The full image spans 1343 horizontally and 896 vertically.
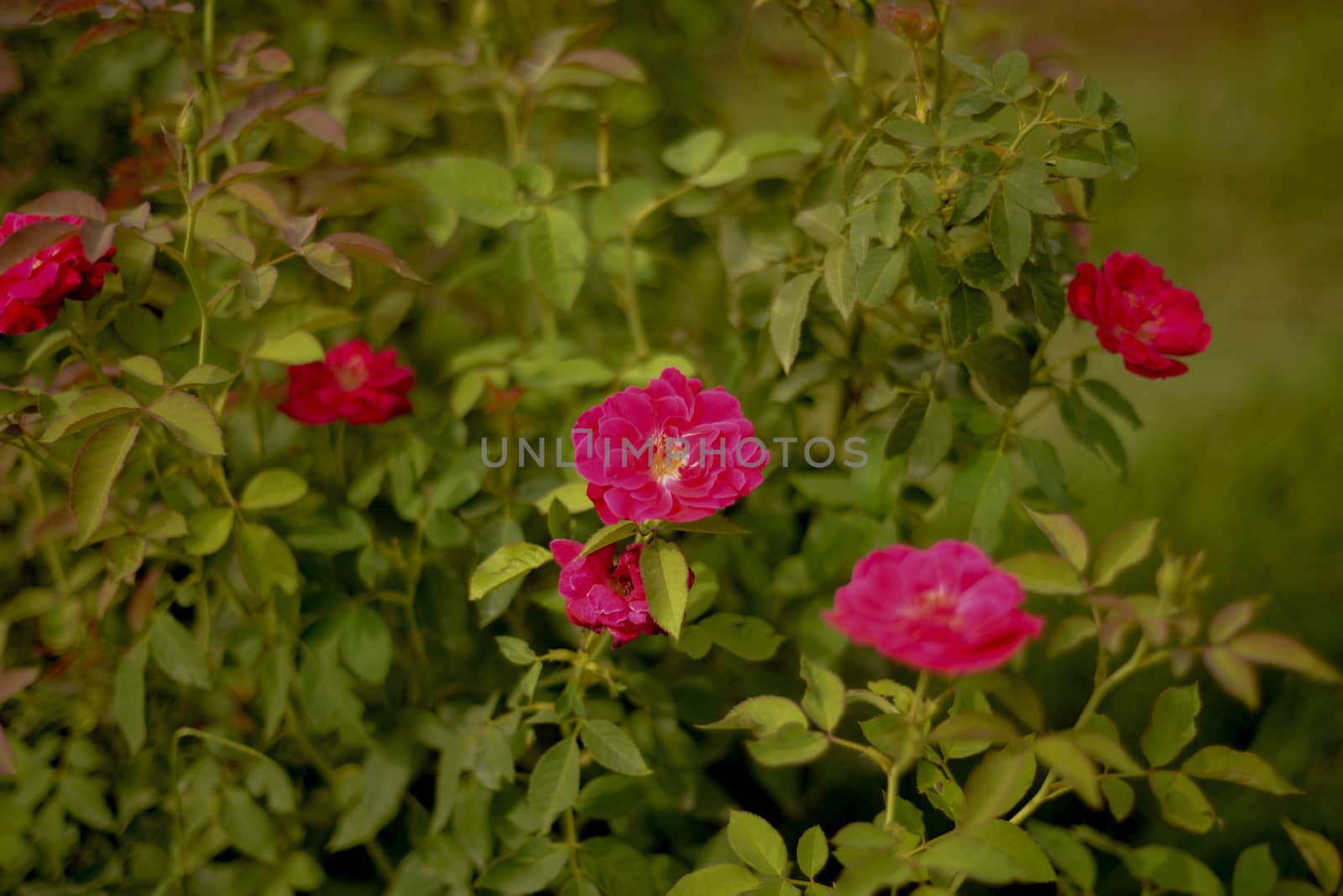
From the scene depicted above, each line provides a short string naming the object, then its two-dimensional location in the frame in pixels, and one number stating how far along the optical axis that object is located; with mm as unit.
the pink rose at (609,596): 743
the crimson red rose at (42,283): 799
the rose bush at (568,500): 712
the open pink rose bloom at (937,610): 563
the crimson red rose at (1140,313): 849
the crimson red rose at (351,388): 975
